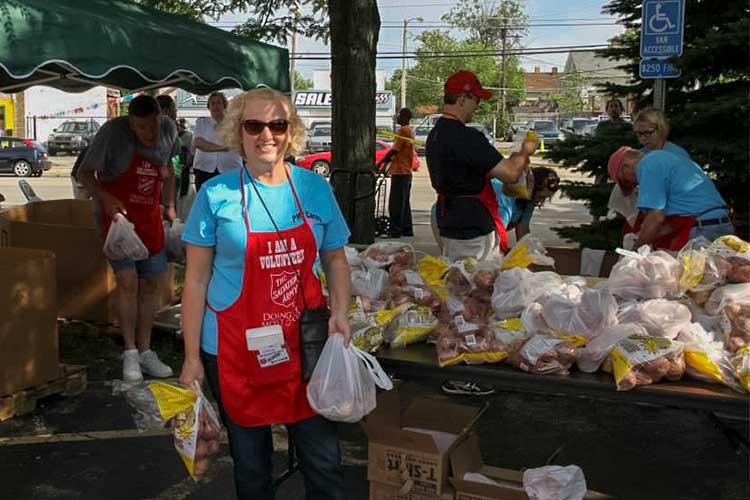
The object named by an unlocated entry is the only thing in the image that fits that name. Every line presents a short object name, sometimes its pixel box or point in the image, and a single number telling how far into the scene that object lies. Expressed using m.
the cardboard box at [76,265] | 6.07
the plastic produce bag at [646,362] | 2.85
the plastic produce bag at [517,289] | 3.36
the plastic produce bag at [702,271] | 3.19
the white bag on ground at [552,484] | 3.08
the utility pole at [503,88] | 62.97
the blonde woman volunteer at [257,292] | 2.57
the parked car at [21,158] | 25.72
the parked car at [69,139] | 35.84
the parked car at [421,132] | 38.56
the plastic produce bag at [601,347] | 3.01
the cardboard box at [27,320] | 4.49
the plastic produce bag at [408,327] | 3.40
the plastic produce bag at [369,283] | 3.70
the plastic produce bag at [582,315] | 3.11
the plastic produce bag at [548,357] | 3.01
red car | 25.36
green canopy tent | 4.39
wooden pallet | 4.50
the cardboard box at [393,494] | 3.17
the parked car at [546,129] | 39.73
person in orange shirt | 11.52
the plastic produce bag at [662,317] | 3.06
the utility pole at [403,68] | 54.81
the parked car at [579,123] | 39.85
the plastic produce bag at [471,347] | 3.13
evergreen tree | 6.08
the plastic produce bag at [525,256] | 3.55
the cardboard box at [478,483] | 3.09
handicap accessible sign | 6.32
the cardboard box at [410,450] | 3.18
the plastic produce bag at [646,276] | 3.24
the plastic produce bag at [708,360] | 2.87
